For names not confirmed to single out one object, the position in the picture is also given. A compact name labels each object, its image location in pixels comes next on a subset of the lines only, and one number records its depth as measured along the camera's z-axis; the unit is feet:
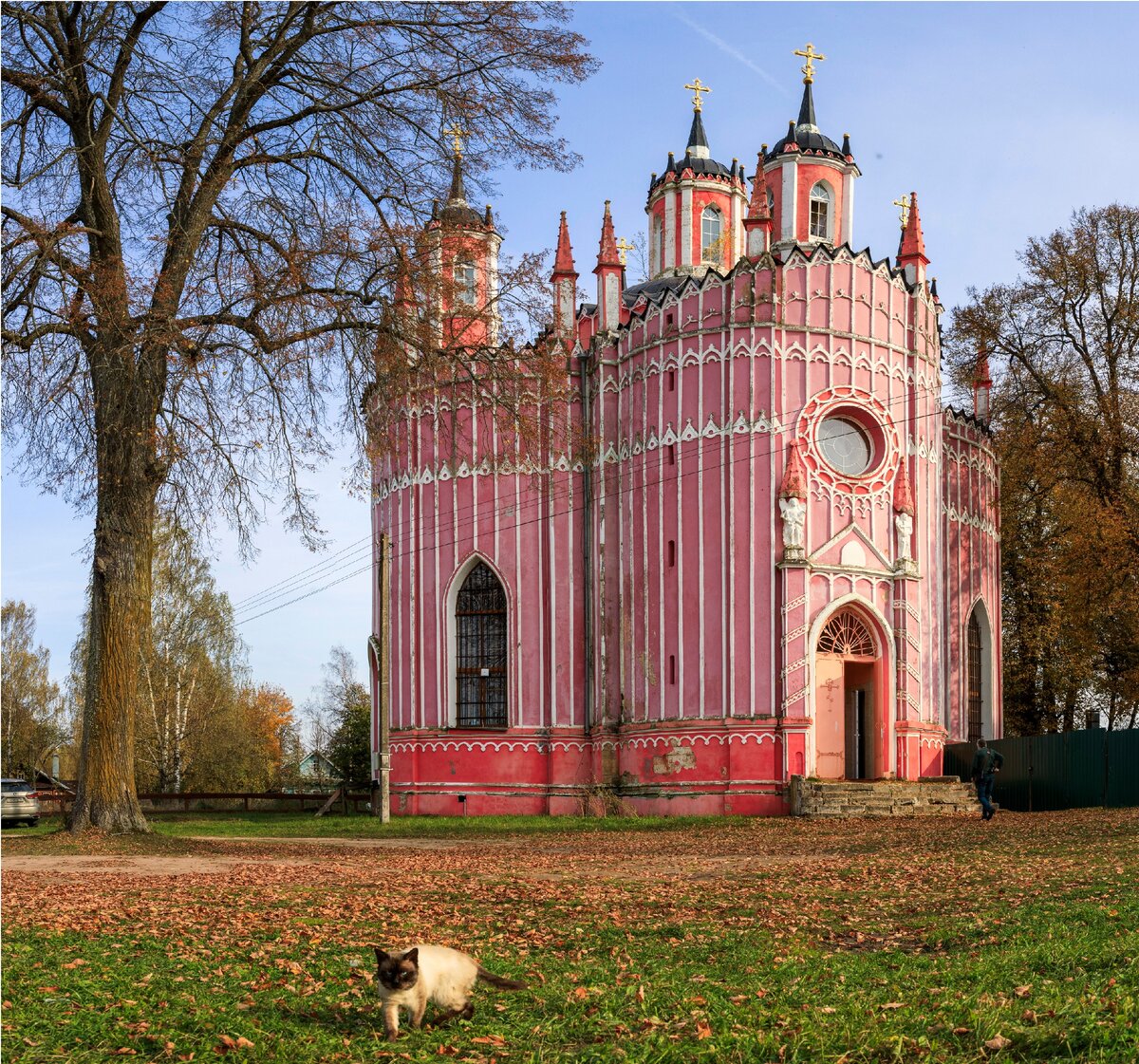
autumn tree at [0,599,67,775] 221.25
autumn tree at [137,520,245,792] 175.22
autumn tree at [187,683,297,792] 190.80
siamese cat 24.16
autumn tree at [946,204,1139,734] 114.42
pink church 101.19
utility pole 98.12
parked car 109.81
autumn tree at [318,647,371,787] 173.47
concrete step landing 95.20
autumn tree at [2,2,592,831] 60.80
